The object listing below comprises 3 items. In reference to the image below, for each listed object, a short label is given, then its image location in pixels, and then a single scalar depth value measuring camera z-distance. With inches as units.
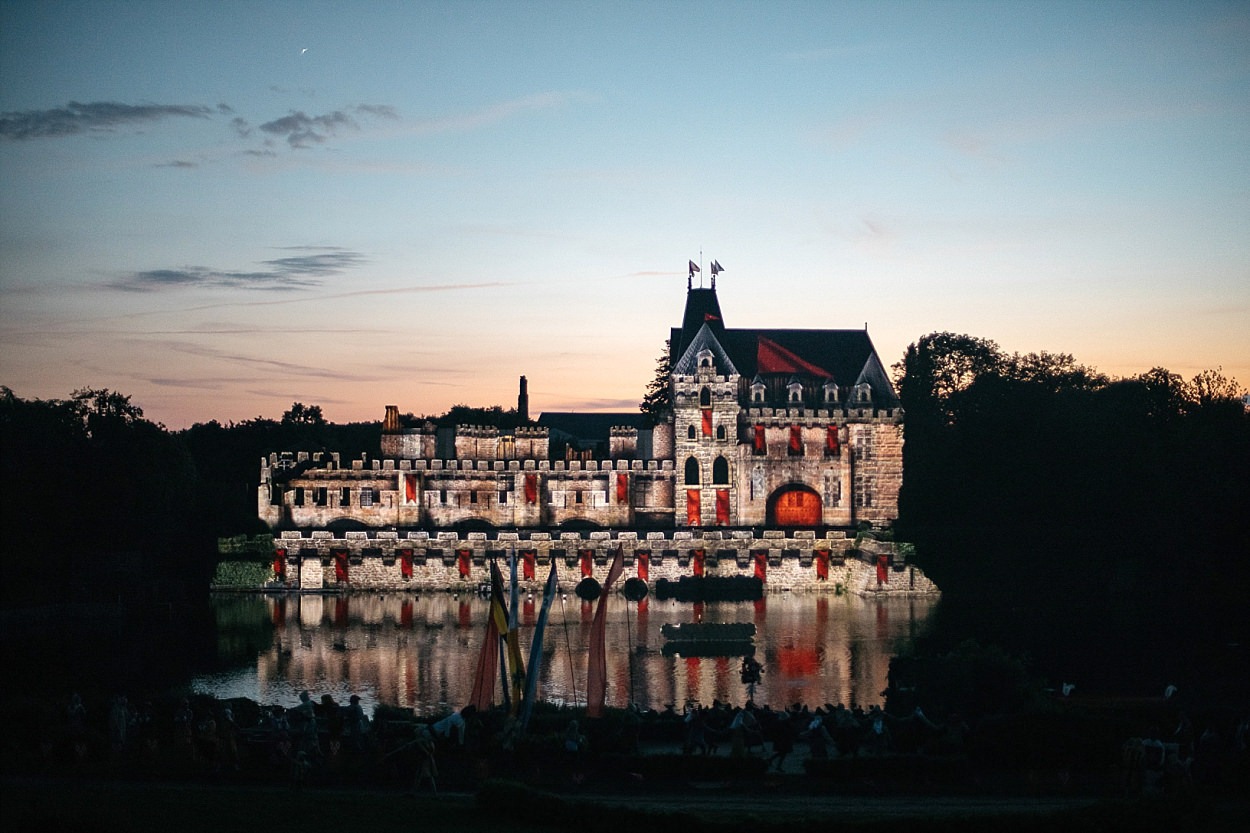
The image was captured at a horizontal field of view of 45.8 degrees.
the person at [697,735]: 1429.6
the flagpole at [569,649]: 2041.3
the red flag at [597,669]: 1579.7
